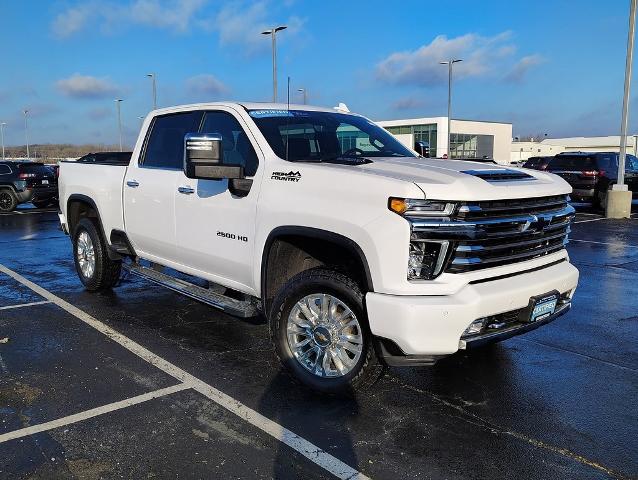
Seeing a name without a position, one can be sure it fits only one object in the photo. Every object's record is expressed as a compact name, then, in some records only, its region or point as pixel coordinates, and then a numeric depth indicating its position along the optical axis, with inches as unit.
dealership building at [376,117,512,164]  2625.5
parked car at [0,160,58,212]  725.9
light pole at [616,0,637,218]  587.2
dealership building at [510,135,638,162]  3718.0
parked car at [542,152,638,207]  660.7
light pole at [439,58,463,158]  1654.8
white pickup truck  133.5
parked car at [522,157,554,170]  899.5
